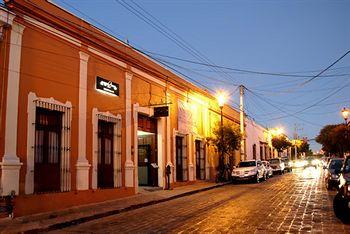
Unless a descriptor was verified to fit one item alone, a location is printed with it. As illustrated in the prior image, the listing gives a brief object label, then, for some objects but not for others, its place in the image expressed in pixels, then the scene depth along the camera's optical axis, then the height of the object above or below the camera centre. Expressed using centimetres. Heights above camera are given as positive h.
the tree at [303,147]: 10525 +338
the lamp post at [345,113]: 2717 +311
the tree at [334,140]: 4247 +218
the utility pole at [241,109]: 3453 +441
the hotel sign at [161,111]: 2064 +253
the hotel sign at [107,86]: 1666 +321
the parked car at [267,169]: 3303 -83
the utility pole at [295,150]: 9152 +192
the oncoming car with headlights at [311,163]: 5872 -63
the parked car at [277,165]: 4084 -61
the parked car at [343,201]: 947 -104
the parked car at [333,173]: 1936 -70
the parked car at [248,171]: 2822 -83
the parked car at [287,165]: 4698 -70
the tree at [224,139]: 2942 +151
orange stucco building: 1246 +189
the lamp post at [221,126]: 2925 +241
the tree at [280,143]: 6525 +264
